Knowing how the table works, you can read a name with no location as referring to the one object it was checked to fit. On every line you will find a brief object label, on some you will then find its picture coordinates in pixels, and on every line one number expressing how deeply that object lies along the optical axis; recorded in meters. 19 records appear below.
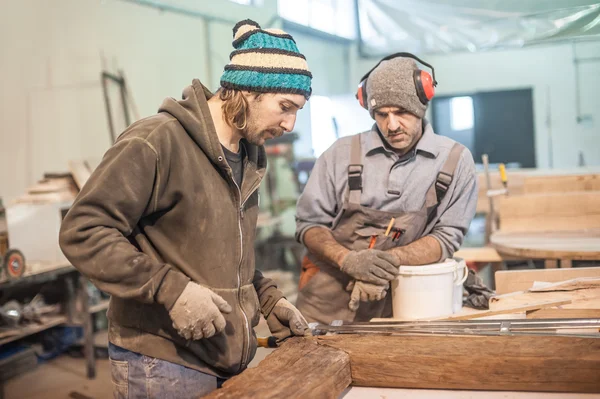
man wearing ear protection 2.51
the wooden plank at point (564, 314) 2.14
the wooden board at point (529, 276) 2.50
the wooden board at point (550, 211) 3.80
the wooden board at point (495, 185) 5.03
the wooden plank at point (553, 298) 2.21
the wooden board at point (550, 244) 3.19
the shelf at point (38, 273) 4.17
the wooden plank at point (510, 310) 2.19
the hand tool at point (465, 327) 2.01
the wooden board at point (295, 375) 1.63
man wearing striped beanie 1.57
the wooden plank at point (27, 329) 4.48
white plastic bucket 2.30
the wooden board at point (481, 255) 3.86
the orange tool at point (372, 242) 2.53
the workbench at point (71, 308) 4.62
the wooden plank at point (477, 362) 1.77
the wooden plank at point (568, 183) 4.21
